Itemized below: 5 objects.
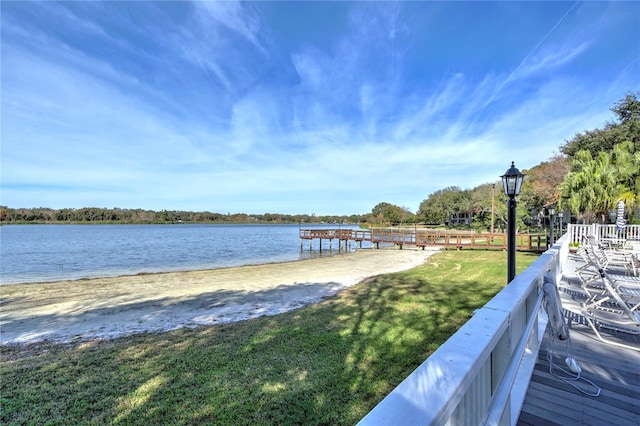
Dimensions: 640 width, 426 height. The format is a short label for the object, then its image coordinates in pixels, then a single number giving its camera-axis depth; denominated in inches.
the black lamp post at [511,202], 161.3
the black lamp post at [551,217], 454.9
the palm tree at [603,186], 501.0
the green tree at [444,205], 2199.9
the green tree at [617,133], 773.9
